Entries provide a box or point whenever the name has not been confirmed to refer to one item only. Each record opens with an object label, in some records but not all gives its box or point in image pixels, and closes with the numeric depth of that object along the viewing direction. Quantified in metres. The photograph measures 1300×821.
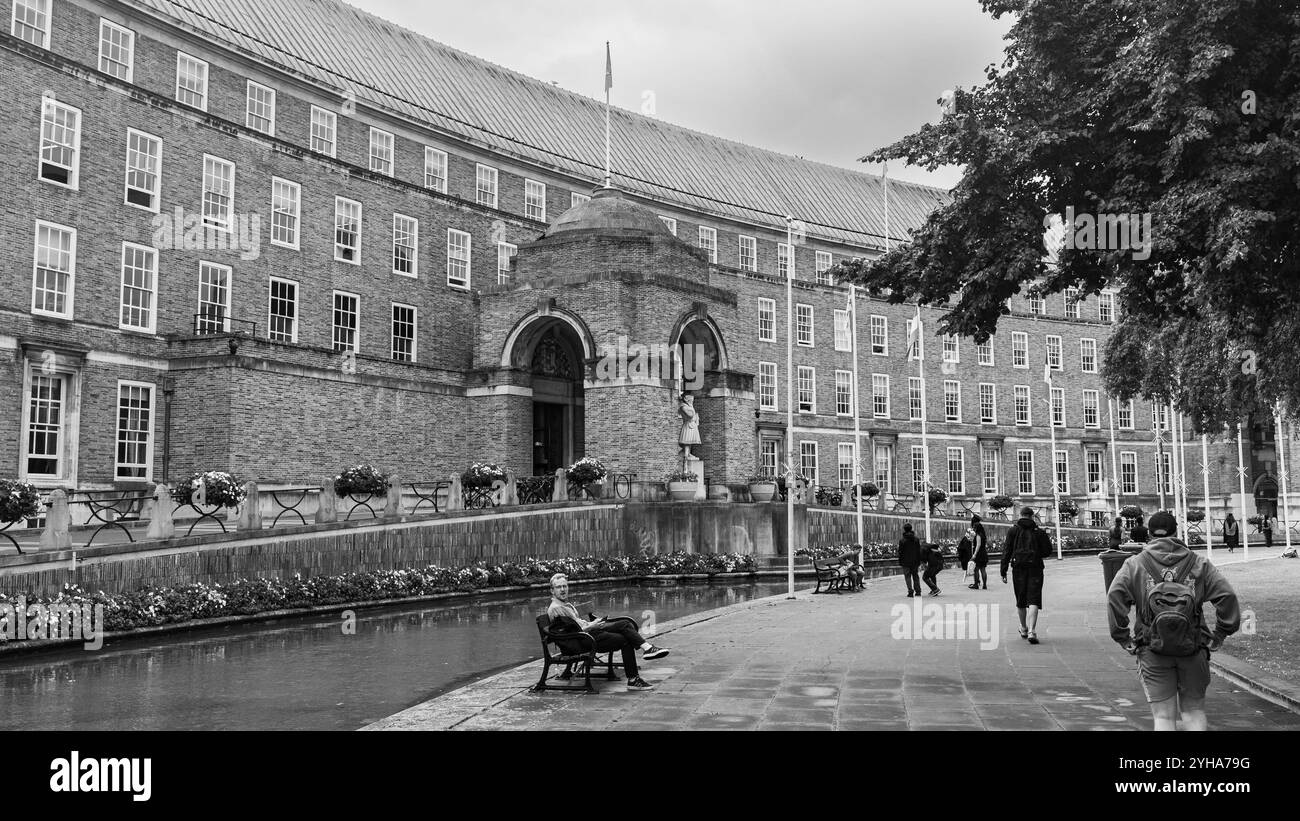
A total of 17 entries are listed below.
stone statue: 40.25
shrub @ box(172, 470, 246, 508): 23.56
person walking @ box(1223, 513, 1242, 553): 49.44
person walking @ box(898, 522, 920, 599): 24.45
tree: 12.48
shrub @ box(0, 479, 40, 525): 18.73
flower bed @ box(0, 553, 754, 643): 19.39
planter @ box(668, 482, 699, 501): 37.56
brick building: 30.00
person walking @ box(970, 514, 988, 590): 26.38
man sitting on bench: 12.32
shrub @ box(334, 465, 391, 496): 28.64
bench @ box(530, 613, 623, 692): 12.16
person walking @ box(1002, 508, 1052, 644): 16.42
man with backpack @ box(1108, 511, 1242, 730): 7.86
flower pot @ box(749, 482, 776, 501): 39.44
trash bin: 15.90
